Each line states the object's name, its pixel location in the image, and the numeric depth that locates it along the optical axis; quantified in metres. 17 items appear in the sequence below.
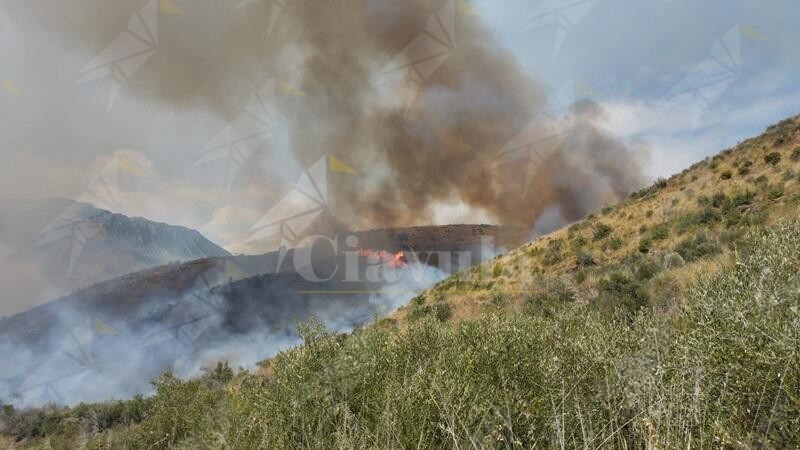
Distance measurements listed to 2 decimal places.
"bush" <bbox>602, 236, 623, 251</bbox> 31.03
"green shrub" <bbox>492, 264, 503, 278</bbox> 37.68
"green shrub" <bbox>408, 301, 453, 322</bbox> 28.45
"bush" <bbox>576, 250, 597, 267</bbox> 30.74
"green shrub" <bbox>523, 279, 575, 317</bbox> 20.91
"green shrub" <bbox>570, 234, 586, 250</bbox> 34.38
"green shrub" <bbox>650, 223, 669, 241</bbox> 27.86
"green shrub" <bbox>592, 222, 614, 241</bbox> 33.94
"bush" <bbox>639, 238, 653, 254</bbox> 27.67
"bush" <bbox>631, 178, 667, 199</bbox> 38.75
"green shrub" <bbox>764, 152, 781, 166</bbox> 27.58
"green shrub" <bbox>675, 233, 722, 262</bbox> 21.05
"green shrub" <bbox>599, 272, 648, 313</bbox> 18.25
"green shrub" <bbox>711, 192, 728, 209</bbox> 26.58
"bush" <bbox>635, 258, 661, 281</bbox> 22.33
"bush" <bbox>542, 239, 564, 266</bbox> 34.17
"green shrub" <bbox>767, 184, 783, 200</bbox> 23.03
